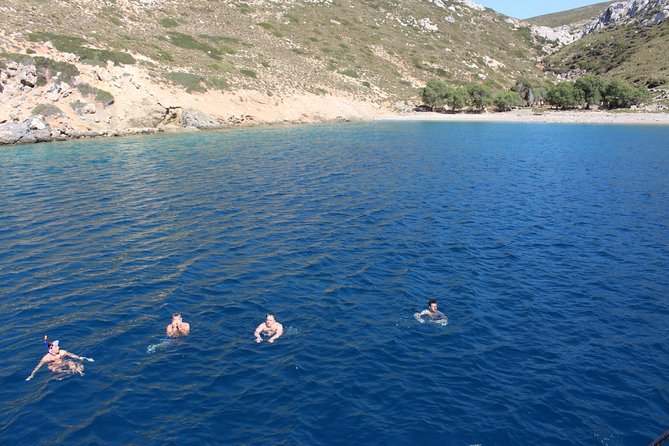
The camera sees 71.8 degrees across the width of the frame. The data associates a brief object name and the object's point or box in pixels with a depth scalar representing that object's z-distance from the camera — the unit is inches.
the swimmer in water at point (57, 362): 596.4
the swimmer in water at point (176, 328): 666.2
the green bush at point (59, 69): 2536.4
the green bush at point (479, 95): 4311.0
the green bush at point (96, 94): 2603.3
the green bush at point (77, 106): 2541.8
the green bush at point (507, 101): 4377.5
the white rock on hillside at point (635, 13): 6053.2
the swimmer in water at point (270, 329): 666.2
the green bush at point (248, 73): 3520.9
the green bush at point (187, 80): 3024.1
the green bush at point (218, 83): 3174.2
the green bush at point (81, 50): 2787.9
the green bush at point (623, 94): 4188.0
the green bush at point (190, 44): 3621.1
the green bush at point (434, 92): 4284.0
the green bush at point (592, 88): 4343.0
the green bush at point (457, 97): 4296.3
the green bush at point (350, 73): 4279.0
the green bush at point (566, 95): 4409.5
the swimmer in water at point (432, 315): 708.7
